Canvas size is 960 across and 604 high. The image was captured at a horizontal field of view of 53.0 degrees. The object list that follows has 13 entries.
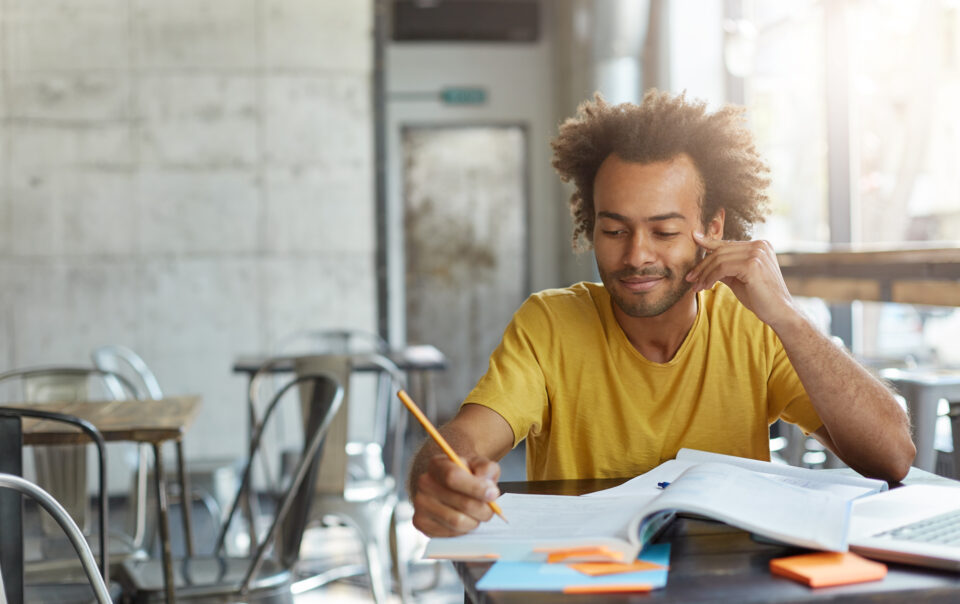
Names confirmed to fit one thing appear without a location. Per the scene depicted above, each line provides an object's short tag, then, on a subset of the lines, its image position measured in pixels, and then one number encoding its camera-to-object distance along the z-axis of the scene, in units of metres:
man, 1.38
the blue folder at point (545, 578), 0.86
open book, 0.93
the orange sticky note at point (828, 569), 0.86
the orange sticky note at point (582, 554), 0.92
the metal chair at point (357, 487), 2.96
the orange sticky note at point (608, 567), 0.89
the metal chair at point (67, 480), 2.46
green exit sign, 6.99
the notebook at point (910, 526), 0.91
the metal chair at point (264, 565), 2.05
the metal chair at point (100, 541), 1.67
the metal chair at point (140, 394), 2.72
